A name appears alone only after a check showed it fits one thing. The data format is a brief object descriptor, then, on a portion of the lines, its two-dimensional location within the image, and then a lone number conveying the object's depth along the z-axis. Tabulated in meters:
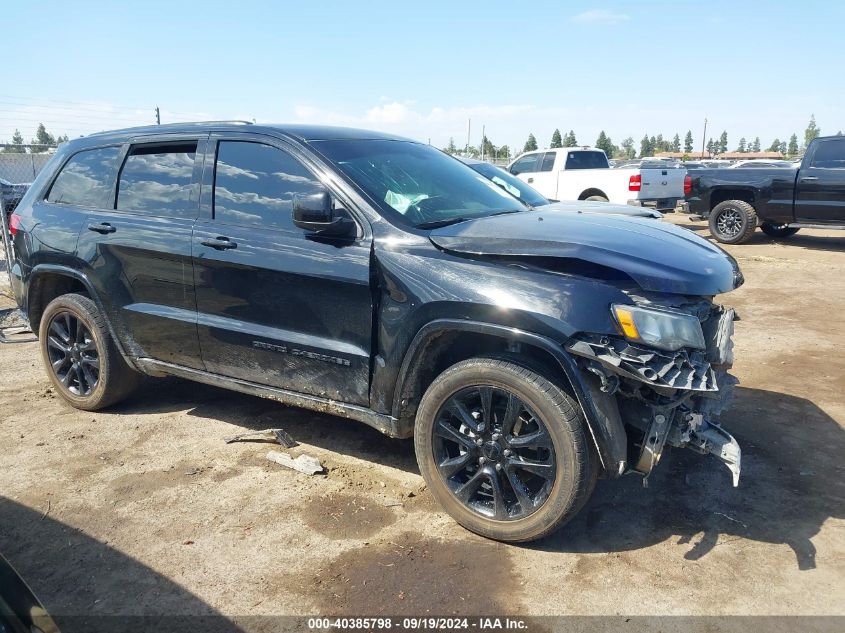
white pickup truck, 14.33
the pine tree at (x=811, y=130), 106.12
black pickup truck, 11.91
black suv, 2.91
